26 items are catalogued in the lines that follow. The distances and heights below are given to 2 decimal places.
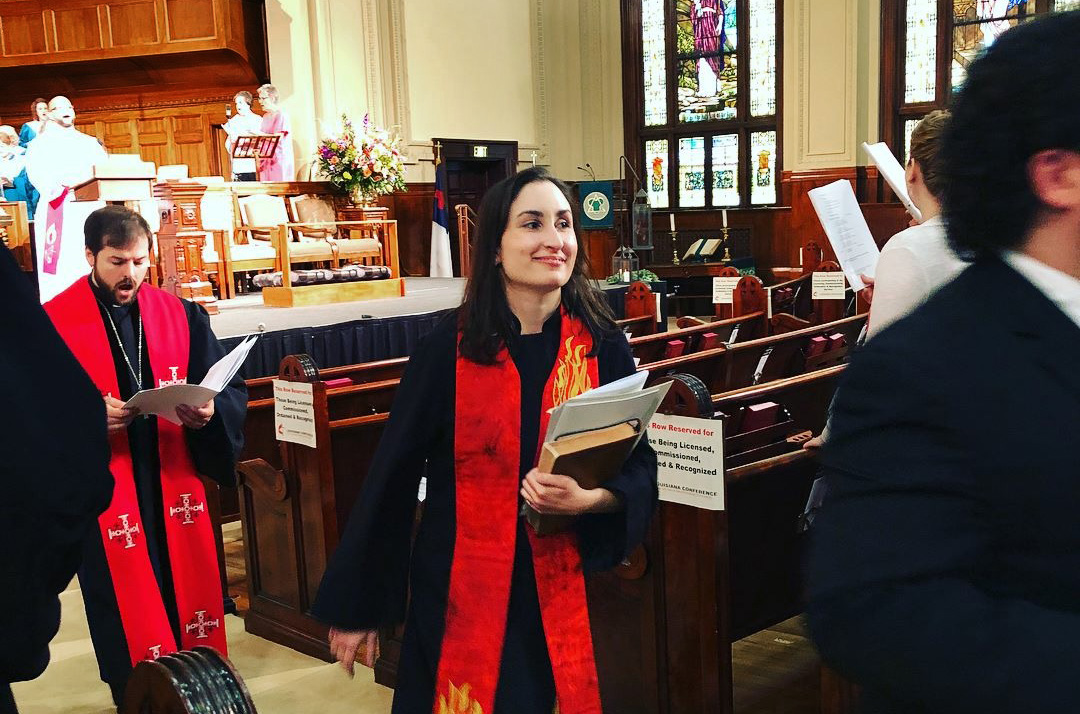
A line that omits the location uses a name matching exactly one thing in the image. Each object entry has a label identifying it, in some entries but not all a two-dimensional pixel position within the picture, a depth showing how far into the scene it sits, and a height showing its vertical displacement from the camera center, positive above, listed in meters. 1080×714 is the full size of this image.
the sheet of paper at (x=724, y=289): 6.71 -0.57
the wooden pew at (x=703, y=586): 2.58 -1.02
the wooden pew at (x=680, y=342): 4.61 -0.63
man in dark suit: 0.78 -0.21
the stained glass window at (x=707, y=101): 13.23 +1.27
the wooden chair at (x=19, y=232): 7.70 -0.04
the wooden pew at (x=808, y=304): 6.94 -0.74
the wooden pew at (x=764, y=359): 4.29 -0.68
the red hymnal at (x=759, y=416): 2.97 -0.62
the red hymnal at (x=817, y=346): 4.54 -0.65
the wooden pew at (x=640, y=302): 6.55 -0.62
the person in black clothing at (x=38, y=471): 1.17 -0.28
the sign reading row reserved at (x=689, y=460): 2.39 -0.60
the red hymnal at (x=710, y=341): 4.66 -0.62
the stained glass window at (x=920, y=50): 11.89 +1.60
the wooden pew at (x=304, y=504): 3.59 -1.02
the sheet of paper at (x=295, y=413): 3.45 -0.66
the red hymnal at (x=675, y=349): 4.57 -0.64
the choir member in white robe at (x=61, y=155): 7.46 +0.52
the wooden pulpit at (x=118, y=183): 6.27 +0.24
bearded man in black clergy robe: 2.87 -0.67
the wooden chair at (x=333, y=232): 9.59 -0.17
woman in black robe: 1.83 -0.48
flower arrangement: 10.88 +0.52
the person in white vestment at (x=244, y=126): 11.02 +0.98
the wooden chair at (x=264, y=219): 9.82 -0.01
